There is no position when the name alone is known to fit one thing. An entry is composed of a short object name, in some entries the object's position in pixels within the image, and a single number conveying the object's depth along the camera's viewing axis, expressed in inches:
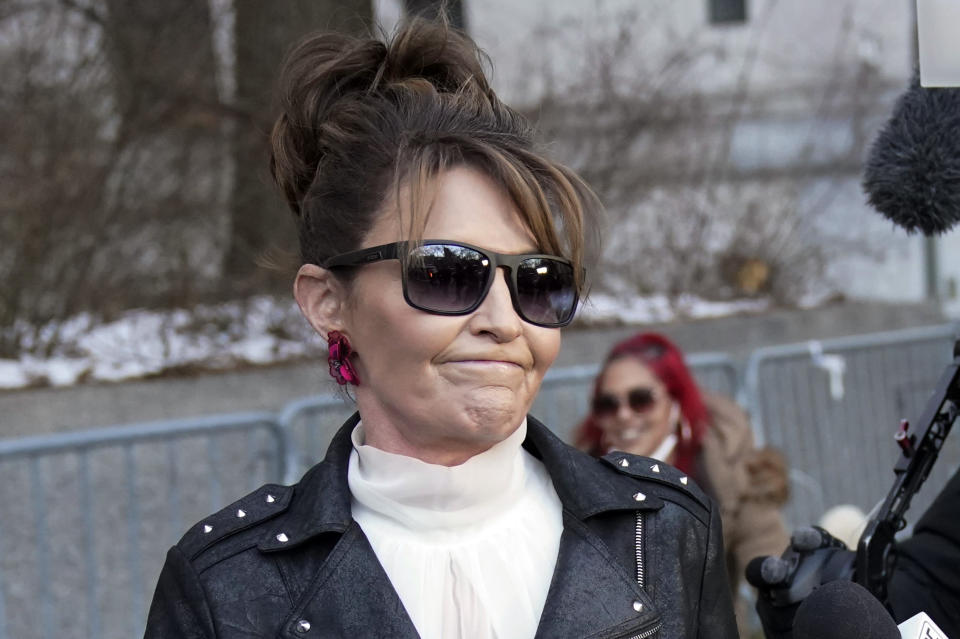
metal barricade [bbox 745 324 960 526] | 225.9
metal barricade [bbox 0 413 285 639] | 173.9
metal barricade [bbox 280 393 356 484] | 183.3
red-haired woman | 159.6
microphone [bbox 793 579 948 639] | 63.8
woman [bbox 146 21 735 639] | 70.1
